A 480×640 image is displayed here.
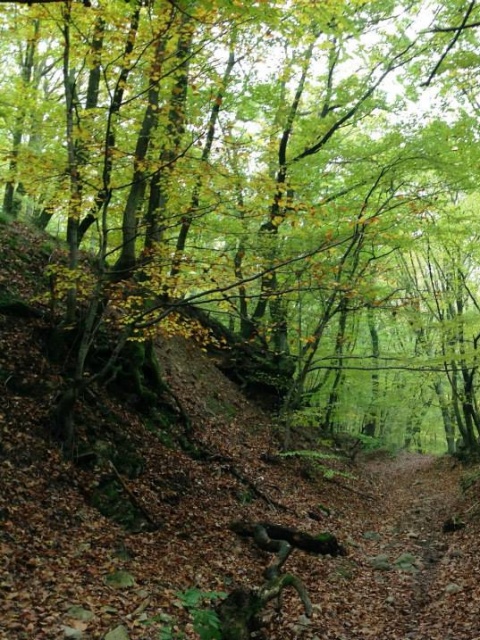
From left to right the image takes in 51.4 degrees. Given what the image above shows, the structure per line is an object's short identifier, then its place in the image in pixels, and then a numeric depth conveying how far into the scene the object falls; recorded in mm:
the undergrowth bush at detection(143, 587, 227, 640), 4426
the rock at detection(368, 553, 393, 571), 9406
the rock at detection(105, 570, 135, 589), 6117
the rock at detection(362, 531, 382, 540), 11399
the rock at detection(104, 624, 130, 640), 5102
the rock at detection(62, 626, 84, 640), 4871
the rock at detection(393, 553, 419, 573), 9406
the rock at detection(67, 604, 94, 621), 5245
